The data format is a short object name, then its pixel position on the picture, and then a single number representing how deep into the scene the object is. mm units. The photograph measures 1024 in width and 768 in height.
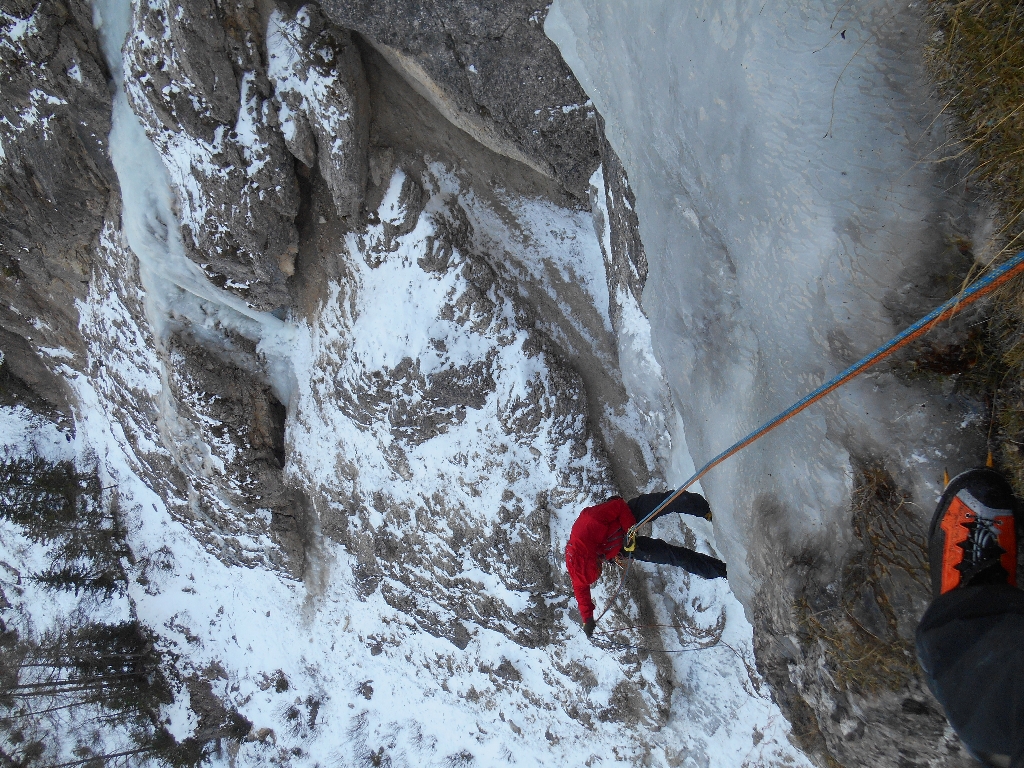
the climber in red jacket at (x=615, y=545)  4152
